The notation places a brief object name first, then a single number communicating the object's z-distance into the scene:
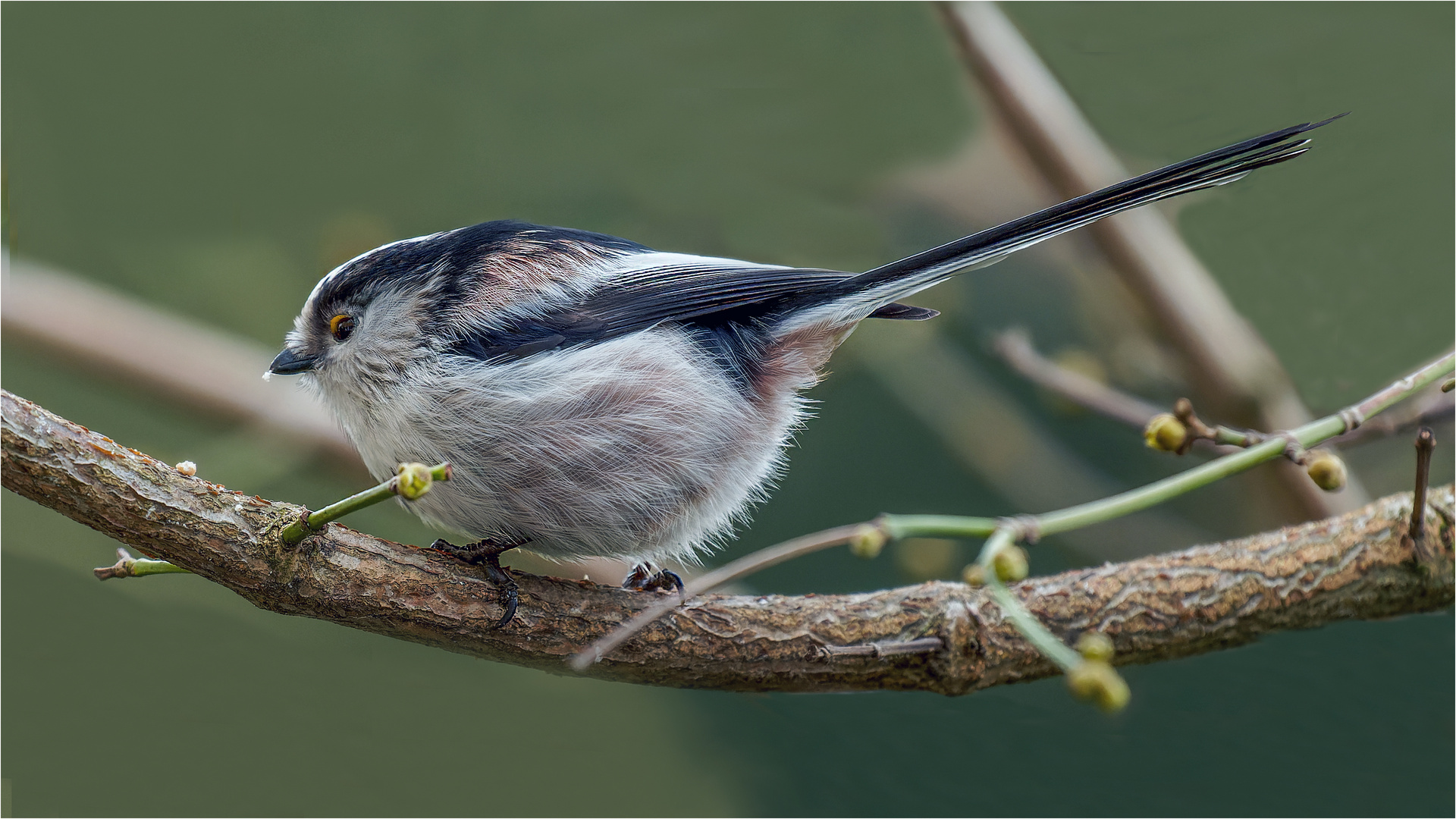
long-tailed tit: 2.54
